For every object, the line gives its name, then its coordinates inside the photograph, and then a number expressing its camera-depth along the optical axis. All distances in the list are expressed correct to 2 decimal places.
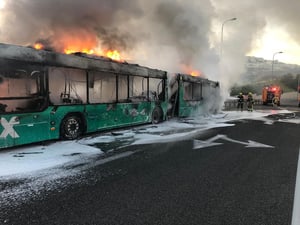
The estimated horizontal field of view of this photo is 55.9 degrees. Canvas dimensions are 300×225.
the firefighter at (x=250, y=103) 21.27
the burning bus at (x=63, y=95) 6.17
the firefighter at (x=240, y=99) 22.47
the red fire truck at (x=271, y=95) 33.96
